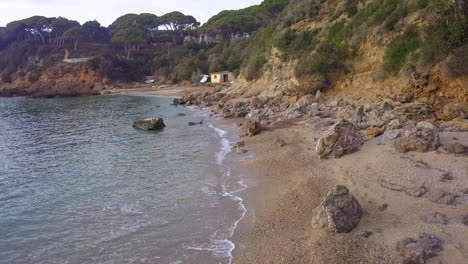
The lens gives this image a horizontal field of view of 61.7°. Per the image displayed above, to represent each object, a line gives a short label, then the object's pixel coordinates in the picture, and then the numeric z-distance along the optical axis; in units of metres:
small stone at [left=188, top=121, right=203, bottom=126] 31.74
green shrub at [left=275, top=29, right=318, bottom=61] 36.73
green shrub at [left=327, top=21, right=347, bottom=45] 32.36
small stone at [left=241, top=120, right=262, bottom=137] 23.42
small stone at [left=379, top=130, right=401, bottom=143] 15.05
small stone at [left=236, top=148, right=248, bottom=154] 19.84
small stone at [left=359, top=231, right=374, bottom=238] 8.82
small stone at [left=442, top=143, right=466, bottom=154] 12.26
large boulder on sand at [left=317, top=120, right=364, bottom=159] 14.93
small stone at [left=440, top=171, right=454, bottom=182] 10.68
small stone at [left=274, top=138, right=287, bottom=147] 19.39
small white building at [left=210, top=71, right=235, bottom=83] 73.12
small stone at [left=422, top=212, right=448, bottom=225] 8.71
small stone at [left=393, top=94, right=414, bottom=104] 20.25
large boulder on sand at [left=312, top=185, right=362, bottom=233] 9.23
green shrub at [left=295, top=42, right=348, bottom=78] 30.03
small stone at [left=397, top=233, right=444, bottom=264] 7.56
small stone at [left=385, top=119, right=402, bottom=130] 16.06
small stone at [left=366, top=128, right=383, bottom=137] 16.12
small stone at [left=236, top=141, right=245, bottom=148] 21.11
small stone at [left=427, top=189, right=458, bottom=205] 9.45
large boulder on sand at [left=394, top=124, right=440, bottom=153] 13.03
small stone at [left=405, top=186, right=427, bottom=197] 10.24
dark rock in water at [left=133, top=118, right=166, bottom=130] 30.60
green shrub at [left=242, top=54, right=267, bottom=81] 45.52
